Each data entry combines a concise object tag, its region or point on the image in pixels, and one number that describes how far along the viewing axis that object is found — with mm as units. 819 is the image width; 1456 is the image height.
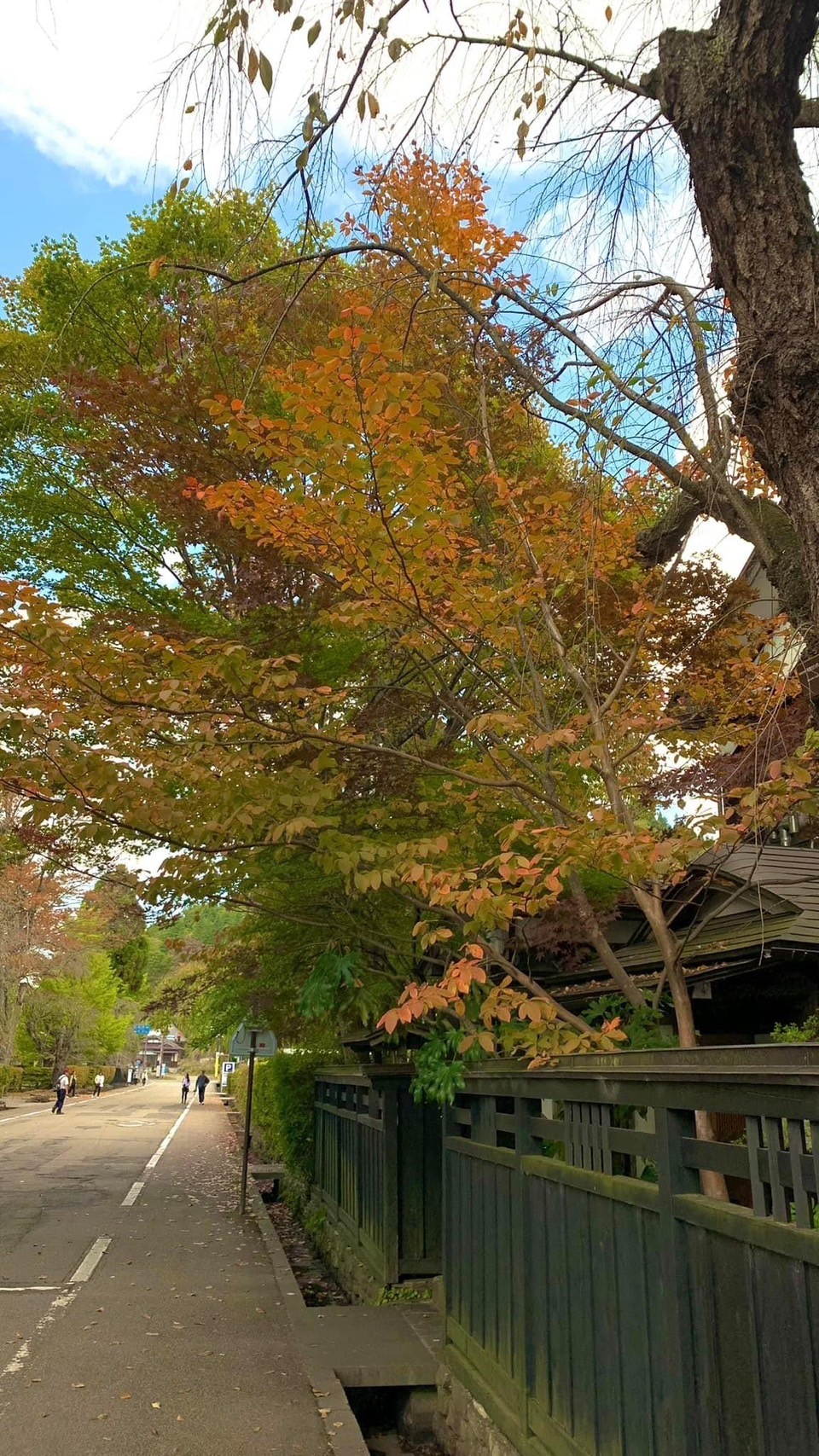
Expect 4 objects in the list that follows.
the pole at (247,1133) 14206
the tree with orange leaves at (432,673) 5520
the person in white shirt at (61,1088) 39391
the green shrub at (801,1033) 7287
